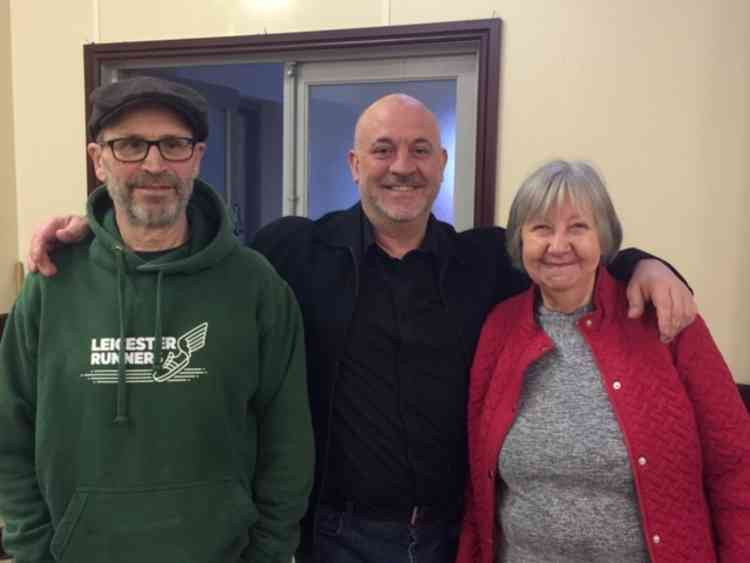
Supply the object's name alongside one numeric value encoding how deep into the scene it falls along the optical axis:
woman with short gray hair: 1.29
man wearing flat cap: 1.31
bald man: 1.57
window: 2.58
